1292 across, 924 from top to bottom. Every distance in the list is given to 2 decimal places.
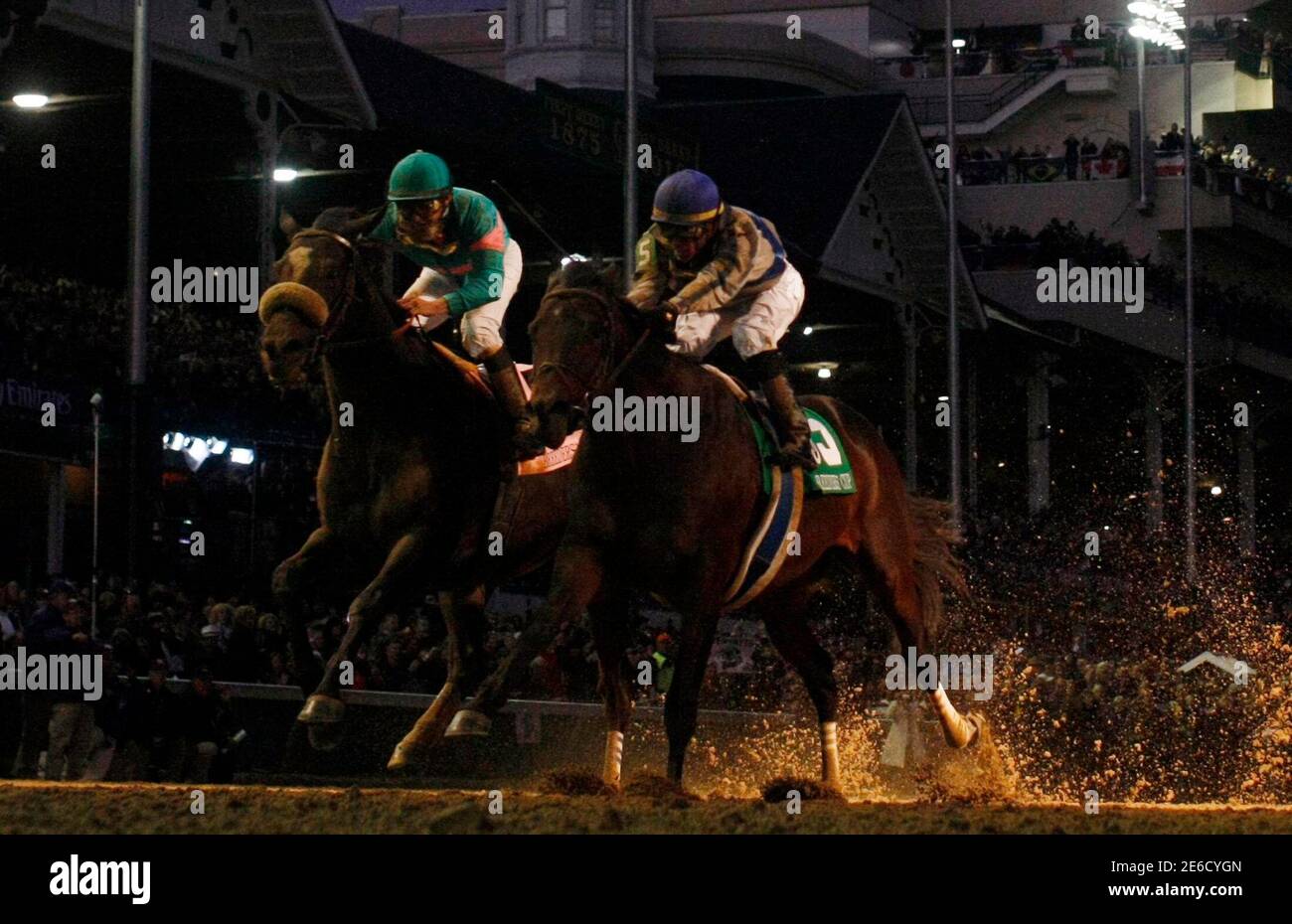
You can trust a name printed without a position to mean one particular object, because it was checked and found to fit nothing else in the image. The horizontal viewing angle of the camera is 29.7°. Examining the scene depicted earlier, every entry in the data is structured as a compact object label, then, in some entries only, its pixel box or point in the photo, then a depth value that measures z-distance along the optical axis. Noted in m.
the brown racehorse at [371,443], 9.22
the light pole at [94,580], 14.25
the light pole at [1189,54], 34.12
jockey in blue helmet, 9.98
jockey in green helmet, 10.00
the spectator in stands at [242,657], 15.08
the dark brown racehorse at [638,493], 9.25
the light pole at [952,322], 26.44
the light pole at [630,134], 20.23
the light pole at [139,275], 15.49
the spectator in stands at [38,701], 12.83
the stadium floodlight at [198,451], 19.97
